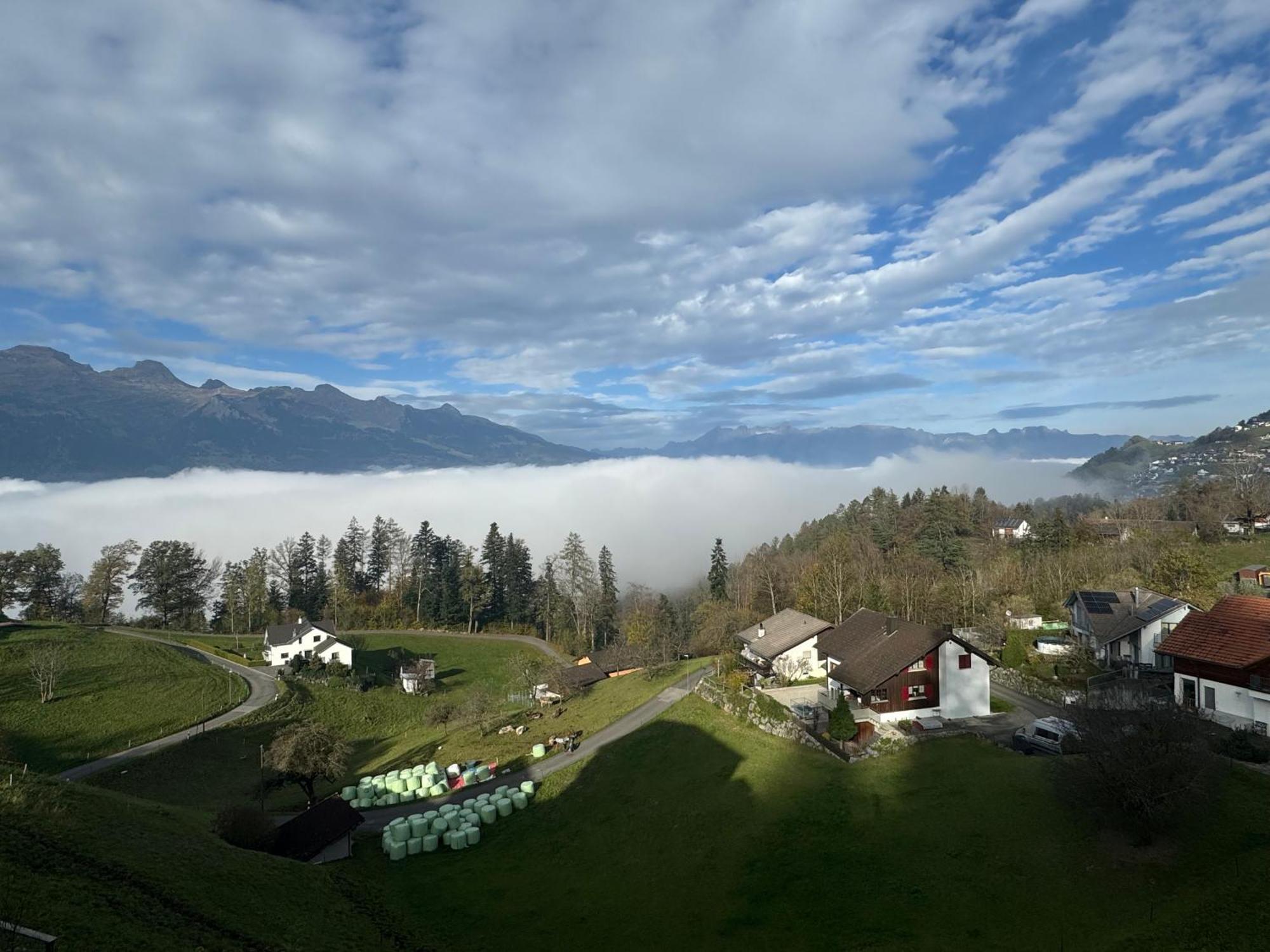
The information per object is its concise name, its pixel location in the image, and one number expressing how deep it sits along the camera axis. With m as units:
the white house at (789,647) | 49.34
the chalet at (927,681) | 36.28
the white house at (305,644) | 70.19
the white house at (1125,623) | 43.50
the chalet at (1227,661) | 29.80
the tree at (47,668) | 49.34
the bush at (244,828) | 27.89
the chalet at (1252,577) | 60.06
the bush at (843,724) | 31.92
